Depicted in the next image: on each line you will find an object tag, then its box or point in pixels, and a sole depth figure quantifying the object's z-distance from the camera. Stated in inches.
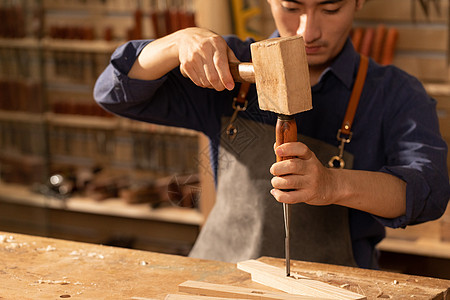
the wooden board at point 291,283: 57.0
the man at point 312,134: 66.4
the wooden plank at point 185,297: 55.9
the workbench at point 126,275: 58.1
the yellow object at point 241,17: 115.8
